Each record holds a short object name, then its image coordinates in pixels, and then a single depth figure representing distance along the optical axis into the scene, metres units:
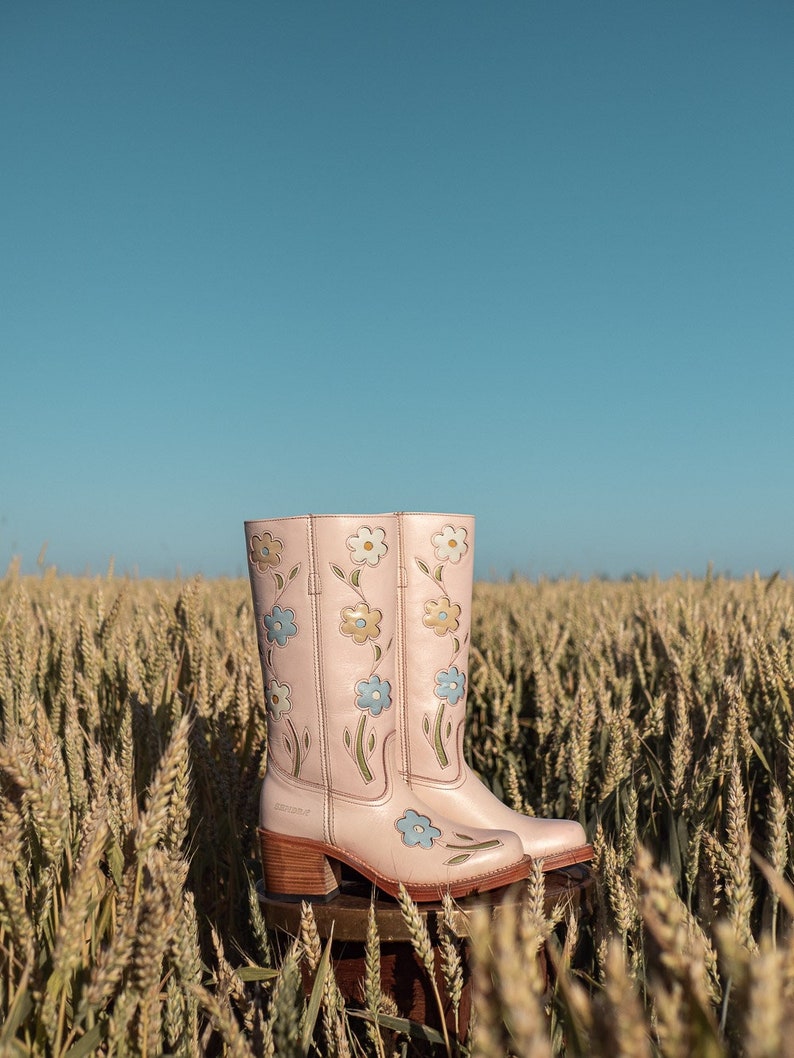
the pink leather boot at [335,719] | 1.40
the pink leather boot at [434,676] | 1.56
